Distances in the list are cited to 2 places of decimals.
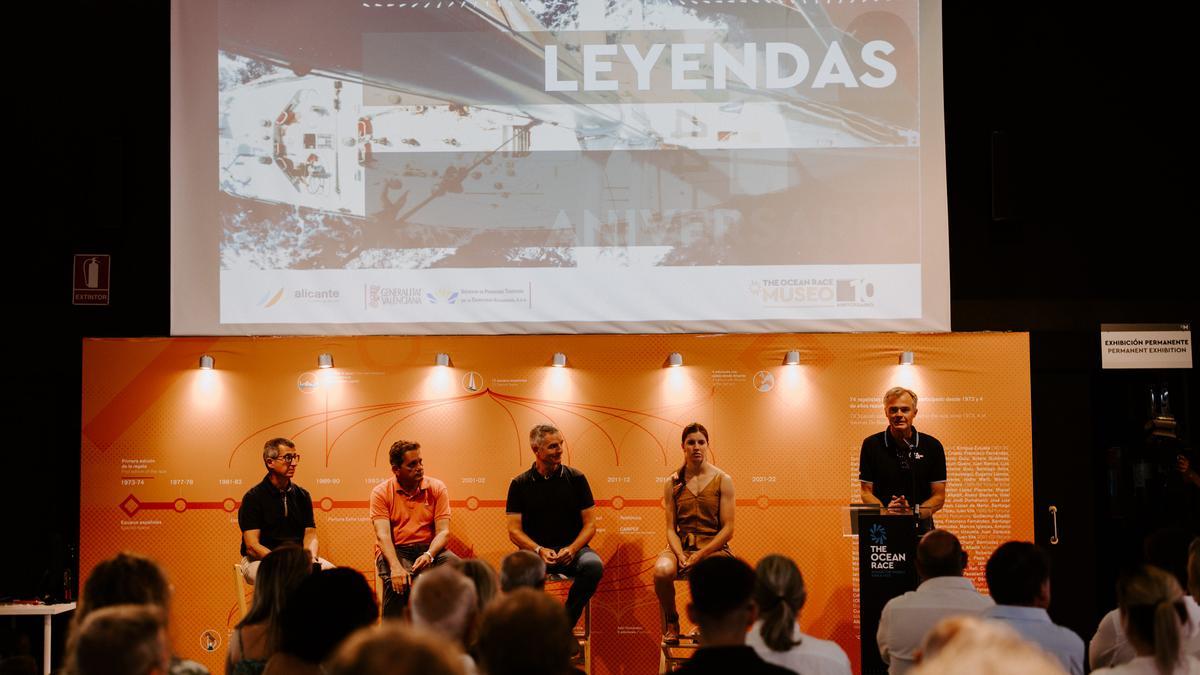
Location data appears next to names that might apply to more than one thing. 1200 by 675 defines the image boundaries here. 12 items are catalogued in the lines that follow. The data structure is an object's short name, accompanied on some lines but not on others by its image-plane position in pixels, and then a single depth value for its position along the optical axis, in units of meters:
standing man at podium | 7.04
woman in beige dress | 6.76
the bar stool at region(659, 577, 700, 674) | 6.50
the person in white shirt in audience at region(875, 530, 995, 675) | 3.97
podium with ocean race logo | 5.48
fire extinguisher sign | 7.82
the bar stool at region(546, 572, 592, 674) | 6.68
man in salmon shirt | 6.88
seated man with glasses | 6.91
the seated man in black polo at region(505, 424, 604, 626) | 6.91
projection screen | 7.26
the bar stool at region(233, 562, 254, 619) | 7.00
